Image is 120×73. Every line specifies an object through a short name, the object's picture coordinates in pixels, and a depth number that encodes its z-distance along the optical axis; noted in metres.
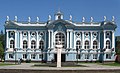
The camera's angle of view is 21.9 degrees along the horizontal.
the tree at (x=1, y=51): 84.62
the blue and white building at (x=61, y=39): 78.69
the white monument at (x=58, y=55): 45.19
